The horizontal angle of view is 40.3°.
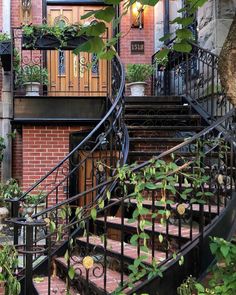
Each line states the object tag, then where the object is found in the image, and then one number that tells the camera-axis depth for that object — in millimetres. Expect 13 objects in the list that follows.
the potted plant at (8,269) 2243
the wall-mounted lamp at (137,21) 6759
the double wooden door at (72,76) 6299
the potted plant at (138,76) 6333
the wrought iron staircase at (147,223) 2413
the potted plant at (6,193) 5206
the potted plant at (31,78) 5599
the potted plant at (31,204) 4345
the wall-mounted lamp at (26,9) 6563
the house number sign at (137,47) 6939
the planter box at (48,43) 5330
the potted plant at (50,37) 5307
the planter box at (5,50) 5452
